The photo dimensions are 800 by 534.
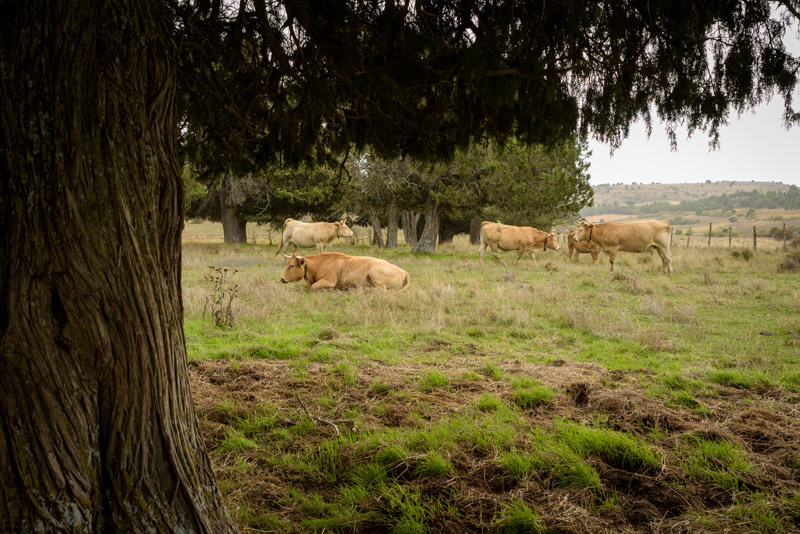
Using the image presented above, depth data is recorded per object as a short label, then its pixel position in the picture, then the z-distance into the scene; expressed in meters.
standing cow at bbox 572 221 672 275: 15.92
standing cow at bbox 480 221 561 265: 18.94
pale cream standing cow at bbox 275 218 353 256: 18.92
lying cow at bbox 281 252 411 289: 10.35
